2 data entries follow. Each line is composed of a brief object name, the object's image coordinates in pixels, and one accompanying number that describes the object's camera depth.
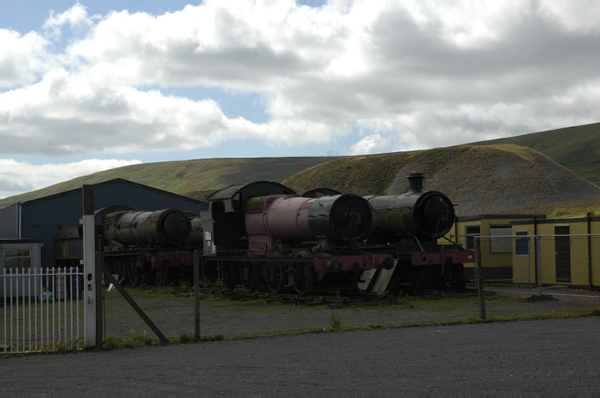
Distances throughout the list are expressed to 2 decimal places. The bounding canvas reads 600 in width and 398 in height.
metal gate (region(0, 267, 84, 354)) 10.05
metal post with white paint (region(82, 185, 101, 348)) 10.12
